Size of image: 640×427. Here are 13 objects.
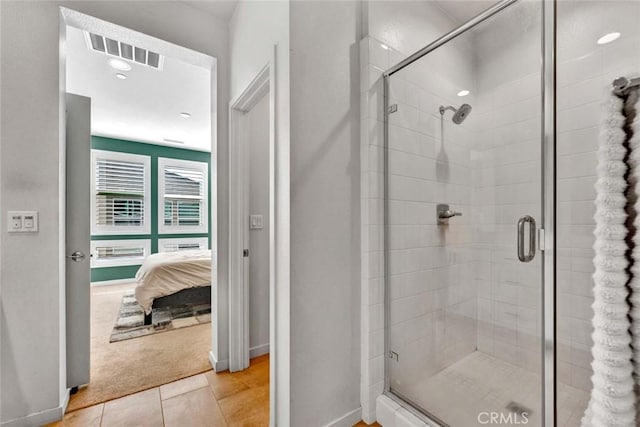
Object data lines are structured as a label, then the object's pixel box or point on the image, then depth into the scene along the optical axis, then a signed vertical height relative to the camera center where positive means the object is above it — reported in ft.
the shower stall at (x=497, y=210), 3.91 +0.06
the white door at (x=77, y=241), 5.81 -0.61
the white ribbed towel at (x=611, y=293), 3.00 -0.91
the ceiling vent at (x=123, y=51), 7.32 +4.65
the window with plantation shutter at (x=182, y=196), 18.06 +1.15
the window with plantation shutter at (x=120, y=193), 16.12 +1.21
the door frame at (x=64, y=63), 5.26 +2.94
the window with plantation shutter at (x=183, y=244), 17.99 -2.13
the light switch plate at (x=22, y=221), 4.84 -0.15
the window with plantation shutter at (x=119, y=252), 16.06 -2.41
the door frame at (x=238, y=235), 6.75 -0.55
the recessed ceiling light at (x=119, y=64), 8.65 +4.83
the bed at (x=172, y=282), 9.90 -2.63
